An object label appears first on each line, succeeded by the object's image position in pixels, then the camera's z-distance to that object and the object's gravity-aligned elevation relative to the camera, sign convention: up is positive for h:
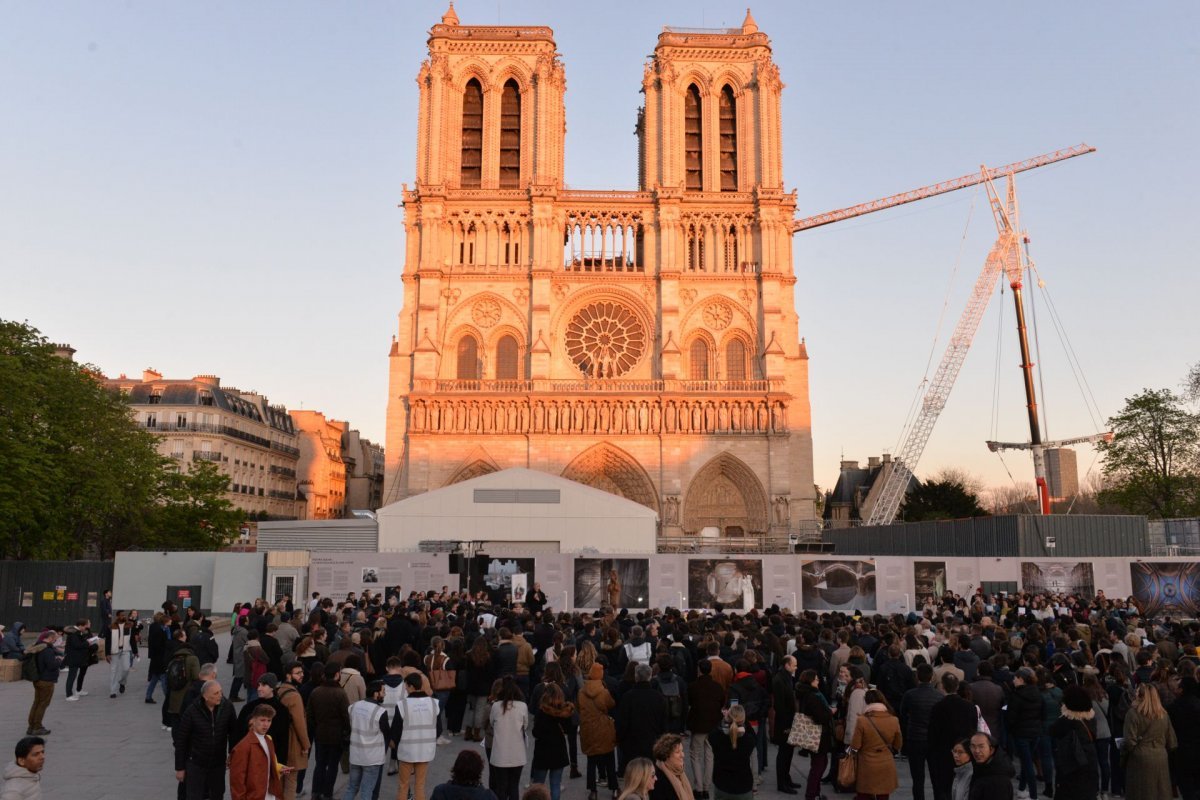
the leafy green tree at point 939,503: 51.31 +3.45
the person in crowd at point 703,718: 8.84 -1.30
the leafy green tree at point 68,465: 25.94 +3.00
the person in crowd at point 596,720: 8.51 -1.27
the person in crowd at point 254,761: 6.98 -1.34
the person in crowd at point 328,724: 8.57 -1.32
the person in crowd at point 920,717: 8.48 -1.24
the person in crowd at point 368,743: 8.12 -1.41
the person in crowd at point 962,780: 7.72 -1.61
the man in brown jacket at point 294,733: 7.94 -1.31
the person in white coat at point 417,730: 8.05 -1.30
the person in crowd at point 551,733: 8.03 -1.33
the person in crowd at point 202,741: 7.52 -1.29
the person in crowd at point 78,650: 14.29 -1.19
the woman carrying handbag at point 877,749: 7.73 -1.38
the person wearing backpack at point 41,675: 11.55 -1.24
